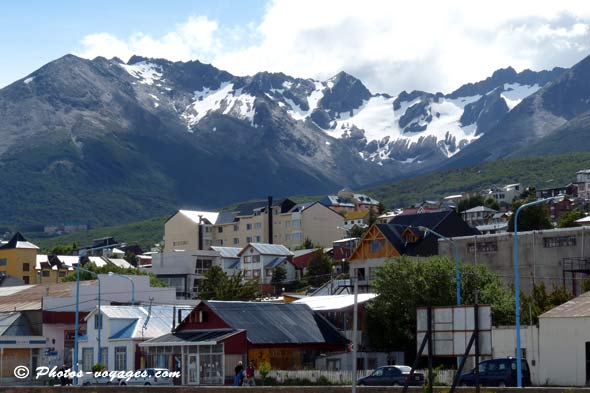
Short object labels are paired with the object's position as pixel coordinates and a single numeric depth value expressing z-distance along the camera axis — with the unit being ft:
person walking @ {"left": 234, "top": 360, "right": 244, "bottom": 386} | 191.21
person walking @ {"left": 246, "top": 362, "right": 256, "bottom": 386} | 202.03
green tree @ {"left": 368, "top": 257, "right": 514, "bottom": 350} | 246.88
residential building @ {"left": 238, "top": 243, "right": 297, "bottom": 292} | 518.78
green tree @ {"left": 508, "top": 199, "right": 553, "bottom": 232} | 480.64
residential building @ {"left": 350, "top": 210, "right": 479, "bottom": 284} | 387.14
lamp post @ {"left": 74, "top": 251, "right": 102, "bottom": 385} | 237.29
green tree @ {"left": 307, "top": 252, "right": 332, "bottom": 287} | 484.33
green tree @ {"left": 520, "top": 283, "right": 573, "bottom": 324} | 231.71
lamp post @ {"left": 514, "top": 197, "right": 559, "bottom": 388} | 164.35
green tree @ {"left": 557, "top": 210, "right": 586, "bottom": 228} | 494.59
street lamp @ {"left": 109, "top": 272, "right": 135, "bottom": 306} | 303.25
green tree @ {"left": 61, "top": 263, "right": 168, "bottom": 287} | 428.60
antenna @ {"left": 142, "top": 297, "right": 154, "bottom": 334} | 267.74
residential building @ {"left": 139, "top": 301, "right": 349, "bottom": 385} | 230.27
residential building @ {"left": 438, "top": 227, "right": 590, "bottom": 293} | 314.96
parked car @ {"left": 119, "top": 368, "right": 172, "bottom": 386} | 218.38
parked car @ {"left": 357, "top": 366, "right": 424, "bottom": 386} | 193.77
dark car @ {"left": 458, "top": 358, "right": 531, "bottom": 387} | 179.52
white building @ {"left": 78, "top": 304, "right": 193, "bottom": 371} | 261.03
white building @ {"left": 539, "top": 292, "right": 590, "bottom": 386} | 188.55
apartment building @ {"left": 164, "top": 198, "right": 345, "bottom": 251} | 651.25
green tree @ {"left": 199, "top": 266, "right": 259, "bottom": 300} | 363.35
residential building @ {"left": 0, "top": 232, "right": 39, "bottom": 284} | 583.58
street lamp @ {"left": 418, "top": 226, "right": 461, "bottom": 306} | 205.04
